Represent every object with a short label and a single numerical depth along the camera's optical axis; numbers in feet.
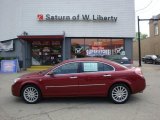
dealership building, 35.81
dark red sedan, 14.01
